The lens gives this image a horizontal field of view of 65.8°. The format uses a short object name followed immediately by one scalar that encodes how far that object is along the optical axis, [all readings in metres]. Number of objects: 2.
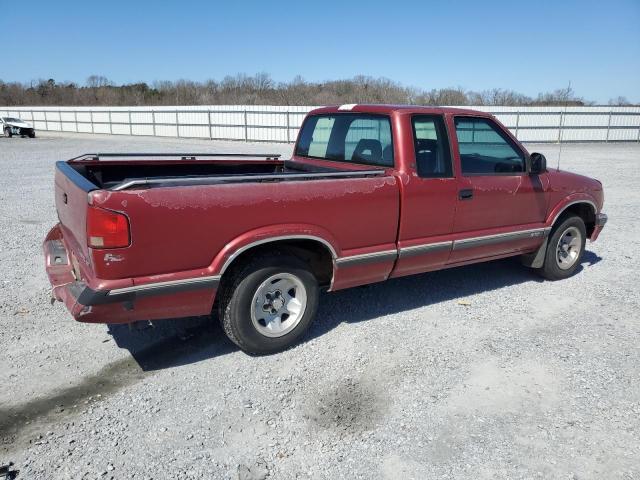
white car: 31.89
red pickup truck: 3.16
